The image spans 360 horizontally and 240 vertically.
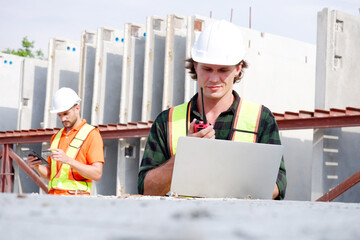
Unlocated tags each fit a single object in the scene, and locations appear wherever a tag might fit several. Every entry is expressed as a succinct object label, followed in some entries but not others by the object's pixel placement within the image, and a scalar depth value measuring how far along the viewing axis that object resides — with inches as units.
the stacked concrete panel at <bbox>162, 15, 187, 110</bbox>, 511.8
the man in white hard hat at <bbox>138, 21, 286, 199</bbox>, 158.9
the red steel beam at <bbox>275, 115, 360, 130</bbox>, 369.4
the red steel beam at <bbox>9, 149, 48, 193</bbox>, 521.3
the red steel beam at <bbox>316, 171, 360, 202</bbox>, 360.0
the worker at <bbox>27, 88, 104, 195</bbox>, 237.9
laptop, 131.2
